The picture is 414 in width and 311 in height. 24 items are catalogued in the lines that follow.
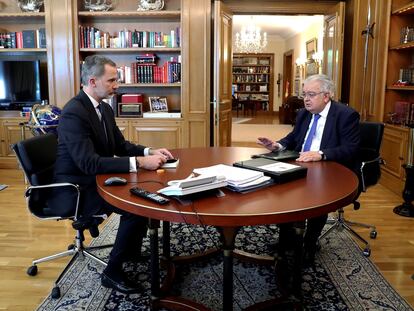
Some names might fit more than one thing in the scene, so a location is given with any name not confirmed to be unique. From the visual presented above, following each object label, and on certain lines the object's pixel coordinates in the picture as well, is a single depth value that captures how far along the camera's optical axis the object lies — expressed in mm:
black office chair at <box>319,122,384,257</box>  2907
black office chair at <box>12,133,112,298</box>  2295
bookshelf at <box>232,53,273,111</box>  15914
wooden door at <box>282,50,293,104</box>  14102
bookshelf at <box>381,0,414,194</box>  4355
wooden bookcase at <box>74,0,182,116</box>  5285
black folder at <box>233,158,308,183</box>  1901
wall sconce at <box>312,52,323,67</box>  9752
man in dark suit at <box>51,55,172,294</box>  2152
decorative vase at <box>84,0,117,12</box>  5320
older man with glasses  2596
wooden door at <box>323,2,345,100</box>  5004
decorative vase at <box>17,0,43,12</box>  5363
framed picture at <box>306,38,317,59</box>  10388
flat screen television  5582
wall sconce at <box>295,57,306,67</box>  11883
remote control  1607
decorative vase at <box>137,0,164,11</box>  5273
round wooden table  1504
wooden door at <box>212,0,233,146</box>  4953
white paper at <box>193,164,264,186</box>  1778
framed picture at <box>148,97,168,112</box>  5566
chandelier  10680
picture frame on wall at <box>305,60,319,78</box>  10059
